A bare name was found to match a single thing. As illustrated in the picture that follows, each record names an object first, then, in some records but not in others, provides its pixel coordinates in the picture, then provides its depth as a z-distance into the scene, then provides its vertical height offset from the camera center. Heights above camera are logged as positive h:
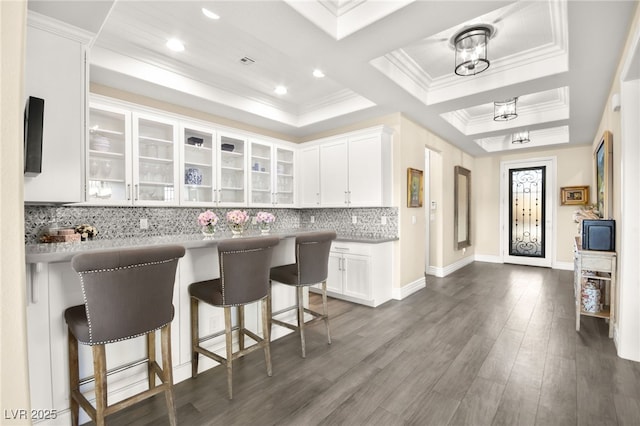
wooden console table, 2.88 -0.60
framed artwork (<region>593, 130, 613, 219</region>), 3.31 +0.44
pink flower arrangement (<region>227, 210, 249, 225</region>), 2.94 -0.05
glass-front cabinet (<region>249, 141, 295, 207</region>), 4.62 +0.61
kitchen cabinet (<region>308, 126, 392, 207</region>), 4.17 +0.63
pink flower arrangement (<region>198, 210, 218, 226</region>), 2.87 -0.06
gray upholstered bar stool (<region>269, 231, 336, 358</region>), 2.56 -0.51
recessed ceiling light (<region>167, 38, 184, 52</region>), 2.81 +1.62
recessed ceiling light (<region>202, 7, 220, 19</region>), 2.06 +1.46
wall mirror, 6.12 +0.06
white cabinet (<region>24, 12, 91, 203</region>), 1.80 +0.72
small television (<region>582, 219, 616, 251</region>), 2.94 -0.24
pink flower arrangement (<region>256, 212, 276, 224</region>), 3.27 -0.07
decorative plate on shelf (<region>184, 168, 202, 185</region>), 3.82 +0.47
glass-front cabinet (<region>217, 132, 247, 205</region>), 4.16 +0.62
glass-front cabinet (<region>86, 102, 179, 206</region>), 3.16 +0.63
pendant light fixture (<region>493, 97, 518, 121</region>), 4.02 +1.42
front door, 6.52 -0.03
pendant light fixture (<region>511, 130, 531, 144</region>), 5.36 +1.35
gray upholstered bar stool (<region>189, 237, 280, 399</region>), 2.01 -0.54
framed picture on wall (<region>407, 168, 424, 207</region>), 4.46 +0.38
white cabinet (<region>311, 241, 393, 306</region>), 3.94 -0.84
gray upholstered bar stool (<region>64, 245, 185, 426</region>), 1.43 -0.49
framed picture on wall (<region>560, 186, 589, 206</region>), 6.04 +0.31
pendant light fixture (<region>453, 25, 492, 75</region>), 2.63 +1.50
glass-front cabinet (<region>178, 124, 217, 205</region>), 3.77 +0.63
